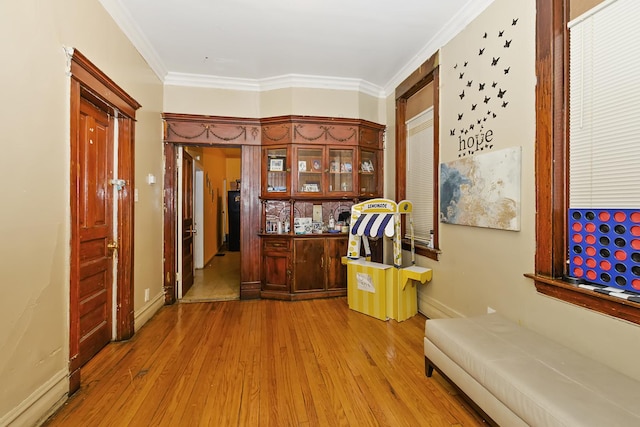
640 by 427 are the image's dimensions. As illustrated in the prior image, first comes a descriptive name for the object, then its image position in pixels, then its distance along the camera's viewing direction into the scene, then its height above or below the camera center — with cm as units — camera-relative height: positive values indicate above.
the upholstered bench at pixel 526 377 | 124 -82
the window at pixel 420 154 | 329 +75
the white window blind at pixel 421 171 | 354 +52
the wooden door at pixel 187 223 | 425 -18
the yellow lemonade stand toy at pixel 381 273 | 336 -71
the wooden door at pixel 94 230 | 240 -17
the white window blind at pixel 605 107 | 161 +62
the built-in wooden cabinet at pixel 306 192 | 418 +29
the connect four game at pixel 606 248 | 160 -21
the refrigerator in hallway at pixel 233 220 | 848 -25
